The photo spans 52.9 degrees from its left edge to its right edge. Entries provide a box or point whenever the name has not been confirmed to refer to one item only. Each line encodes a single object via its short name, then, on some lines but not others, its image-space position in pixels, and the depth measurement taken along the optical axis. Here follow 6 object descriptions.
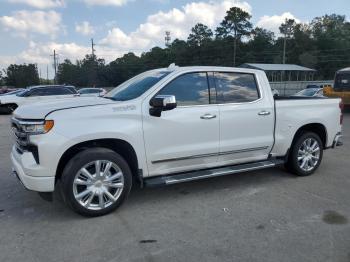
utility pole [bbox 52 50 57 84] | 85.81
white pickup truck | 4.08
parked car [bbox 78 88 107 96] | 27.66
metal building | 43.22
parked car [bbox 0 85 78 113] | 18.25
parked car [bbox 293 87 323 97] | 19.76
